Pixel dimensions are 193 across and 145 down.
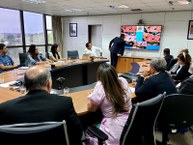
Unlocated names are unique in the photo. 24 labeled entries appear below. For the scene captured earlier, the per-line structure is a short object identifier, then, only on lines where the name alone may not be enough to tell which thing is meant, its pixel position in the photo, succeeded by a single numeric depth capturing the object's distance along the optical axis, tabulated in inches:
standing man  271.9
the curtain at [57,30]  332.4
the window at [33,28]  285.0
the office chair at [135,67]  174.2
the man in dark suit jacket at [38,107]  43.2
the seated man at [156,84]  80.9
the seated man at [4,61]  164.1
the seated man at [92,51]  248.2
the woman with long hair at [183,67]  138.9
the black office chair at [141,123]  51.8
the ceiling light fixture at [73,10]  269.0
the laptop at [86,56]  228.8
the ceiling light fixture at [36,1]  203.6
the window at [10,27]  252.7
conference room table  71.0
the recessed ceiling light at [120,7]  222.0
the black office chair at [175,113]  72.7
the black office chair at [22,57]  212.9
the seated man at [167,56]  189.9
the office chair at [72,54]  264.9
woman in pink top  60.8
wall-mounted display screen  259.4
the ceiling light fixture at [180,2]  181.8
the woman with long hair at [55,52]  230.3
